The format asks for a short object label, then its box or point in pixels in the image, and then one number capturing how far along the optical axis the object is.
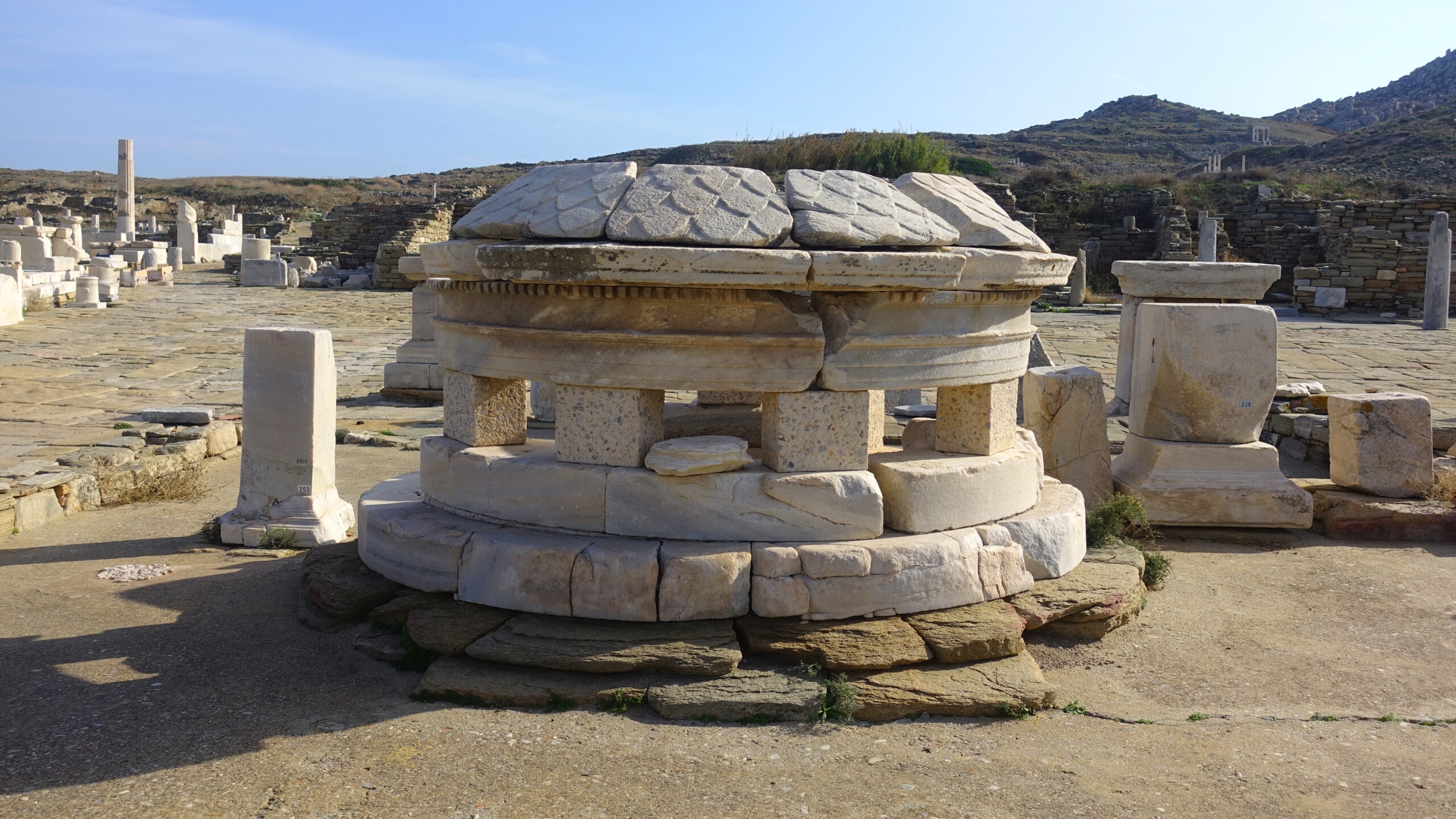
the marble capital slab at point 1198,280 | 7.34
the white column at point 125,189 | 31.51
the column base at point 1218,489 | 5.74
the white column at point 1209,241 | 18.56
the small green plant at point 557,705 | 3.40
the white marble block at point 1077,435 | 5.88
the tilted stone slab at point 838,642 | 3.58
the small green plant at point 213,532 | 5.36
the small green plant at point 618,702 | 3.41
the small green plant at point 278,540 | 5.25
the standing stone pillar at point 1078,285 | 18.98
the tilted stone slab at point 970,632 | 3.68
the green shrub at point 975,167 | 35.47
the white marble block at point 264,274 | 22.61
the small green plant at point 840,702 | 3.39
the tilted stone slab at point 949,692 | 3.44
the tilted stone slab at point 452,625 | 3.67
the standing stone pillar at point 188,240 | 28.62
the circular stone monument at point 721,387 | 3.70
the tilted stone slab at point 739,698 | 3.38
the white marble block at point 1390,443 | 5.93
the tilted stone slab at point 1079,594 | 4.02
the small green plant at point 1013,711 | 3.47
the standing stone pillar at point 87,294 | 17.92
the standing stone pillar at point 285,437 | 5.24
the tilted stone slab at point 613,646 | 3.51
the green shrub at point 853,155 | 23.22
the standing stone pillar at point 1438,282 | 16.11
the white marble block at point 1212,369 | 5.77
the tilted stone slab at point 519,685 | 3.42
